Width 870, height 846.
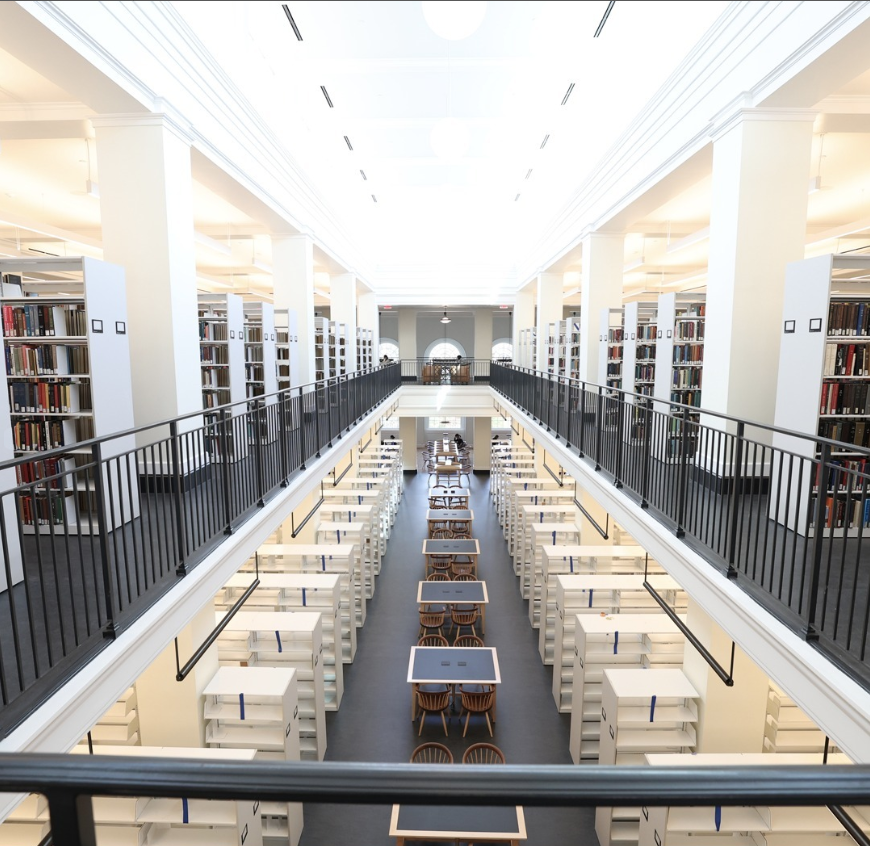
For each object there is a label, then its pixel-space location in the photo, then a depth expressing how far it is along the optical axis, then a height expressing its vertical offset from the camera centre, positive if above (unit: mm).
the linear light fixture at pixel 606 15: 5660 +3363
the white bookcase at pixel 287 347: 9469 -10
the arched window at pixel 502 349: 27031 -83
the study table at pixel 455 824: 4469 -3788
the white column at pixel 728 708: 5051 -3121
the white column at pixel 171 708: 5008 -3104
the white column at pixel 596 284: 9781 +1061
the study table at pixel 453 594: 8711 -3740
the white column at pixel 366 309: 18719 +1210
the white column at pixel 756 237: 4902 +952
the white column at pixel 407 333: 22188 +524
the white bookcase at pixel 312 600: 7066 -3110
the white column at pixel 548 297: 14312 +1223
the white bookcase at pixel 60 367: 4449 -162
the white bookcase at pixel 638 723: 5164 -3351
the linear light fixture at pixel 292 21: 5497 +3368
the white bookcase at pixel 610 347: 9406 +10
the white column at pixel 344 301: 14310 +1130
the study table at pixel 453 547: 10758 -3735
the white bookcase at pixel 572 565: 7746 -3023
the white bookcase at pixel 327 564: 7906 -3054
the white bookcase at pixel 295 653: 6078 -3225
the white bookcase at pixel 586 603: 6922 -3099
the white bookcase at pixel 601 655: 6113 -3239
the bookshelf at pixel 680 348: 7121 -1
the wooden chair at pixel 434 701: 6910 -4193
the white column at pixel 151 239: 4988 +932
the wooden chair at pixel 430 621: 8913 -4194
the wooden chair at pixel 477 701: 6820 -4125
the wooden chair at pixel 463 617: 9039 -4201
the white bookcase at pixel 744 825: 4074 -3366
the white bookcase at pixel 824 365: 4126 -124
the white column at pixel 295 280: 9938 +1124
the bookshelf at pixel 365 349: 16344 -66
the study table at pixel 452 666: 6676 -3794
